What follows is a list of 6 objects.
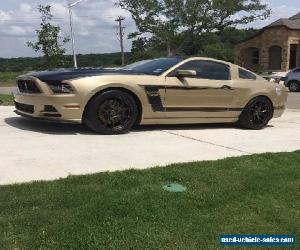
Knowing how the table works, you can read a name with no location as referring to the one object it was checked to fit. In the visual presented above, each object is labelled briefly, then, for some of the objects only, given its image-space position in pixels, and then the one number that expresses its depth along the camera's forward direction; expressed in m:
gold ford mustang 4.36
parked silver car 15.72
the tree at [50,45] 10.87
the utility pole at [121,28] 35.00
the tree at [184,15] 27.62
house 24.01
